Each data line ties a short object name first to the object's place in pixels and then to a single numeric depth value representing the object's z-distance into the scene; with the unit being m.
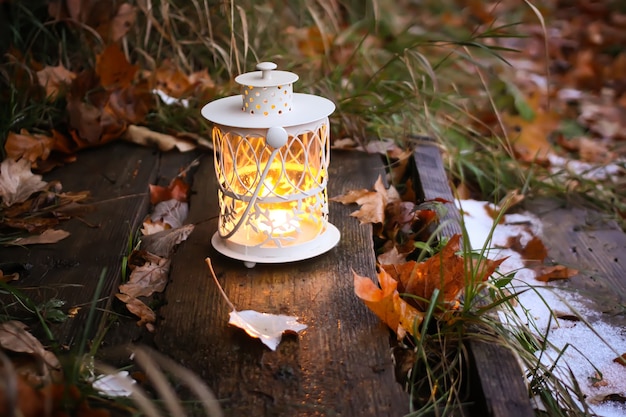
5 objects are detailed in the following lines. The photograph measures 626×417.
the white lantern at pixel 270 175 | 1.51
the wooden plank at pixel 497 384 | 1.16
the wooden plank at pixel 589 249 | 1.83
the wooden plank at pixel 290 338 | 1.19
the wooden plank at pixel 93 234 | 1.52
